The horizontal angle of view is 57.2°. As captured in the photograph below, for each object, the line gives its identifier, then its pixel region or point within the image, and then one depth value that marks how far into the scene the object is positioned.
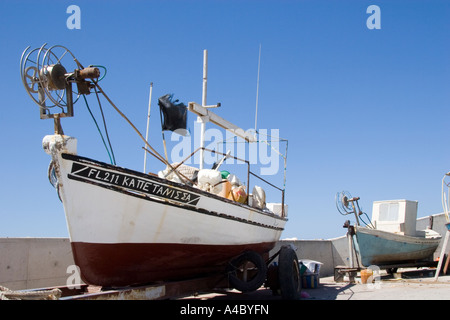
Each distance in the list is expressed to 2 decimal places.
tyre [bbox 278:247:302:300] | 7.16
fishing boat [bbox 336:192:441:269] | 12.59
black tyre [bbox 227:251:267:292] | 6.77
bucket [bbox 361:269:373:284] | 10.88
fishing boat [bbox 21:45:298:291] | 5.21
